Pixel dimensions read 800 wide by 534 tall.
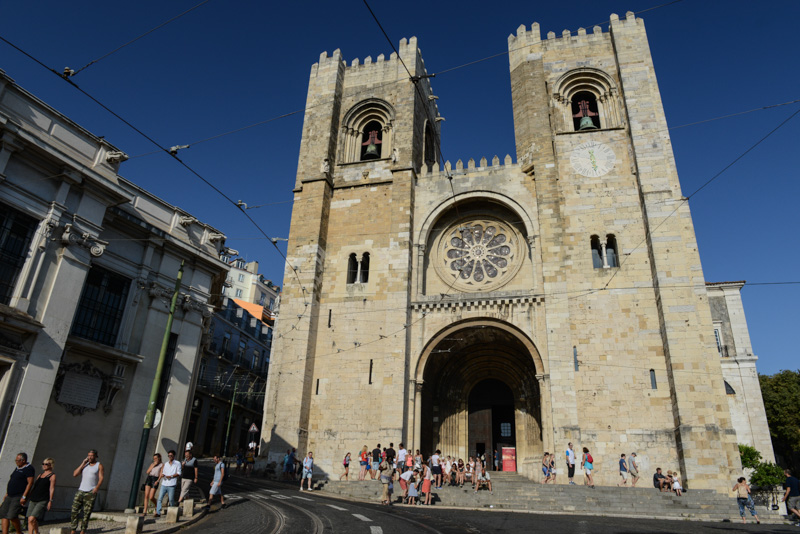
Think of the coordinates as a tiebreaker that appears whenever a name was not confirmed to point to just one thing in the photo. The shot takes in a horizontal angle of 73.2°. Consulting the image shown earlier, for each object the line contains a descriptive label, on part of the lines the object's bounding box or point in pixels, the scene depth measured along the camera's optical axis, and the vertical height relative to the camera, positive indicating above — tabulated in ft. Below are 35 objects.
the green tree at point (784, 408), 96.94 +13.97
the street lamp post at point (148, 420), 32.63 +2.40
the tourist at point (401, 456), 52.83 +1.44
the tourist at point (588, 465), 53.21 +1.44
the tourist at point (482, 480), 54.07 -0.38
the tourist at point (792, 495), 37.40 -0.33
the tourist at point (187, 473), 36.50 -0.67
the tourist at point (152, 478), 34.15 -1.06
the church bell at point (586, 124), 73.87 +45.87
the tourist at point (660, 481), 52.47 +0.27
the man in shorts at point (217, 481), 36.73 -1.09
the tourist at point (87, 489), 26.34 -1.43
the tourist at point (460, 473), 56.41 +0.19
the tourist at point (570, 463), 53.95 +1.53
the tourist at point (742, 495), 41.04 -0.52
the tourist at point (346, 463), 59.13 +0.69
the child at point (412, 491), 45.75 -1.45
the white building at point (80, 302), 33.91 +10.73
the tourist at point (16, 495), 24.18 -1.70
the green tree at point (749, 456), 74.02 +4.15
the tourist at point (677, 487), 49.82 -0.21
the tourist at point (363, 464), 58.03 +0.67
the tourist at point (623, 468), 53.47 +1.32
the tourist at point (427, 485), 45.96 -0.94
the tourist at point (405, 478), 46.01 -0.45
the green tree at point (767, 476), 71.05 +1.63
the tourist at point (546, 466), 55.88 +1.24
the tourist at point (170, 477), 33.32 -0.90
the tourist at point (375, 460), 57.00 +1.04
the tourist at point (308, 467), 54.44 +0.04
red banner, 72.33 +2.34
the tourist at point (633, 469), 53.83 +1.27
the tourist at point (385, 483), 45.21 -0.92
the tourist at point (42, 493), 24.82 -1.62
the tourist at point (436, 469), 53.36 +0.43
